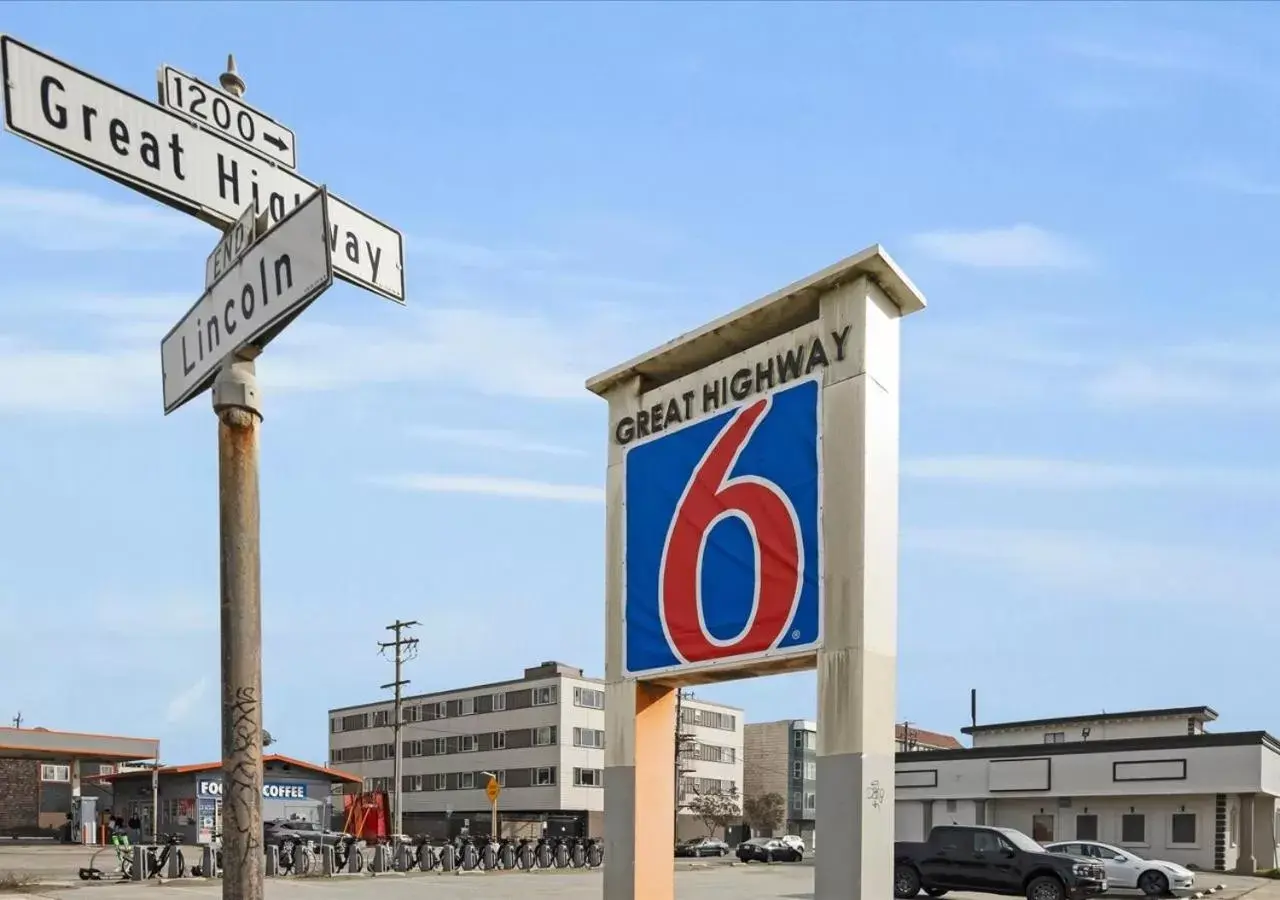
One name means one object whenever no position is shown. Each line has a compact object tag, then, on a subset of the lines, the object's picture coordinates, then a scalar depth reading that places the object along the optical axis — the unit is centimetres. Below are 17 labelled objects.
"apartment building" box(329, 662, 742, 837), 8419
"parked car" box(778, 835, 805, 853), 6143
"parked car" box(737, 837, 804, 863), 6028
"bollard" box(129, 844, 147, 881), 3281
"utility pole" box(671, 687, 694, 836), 7966
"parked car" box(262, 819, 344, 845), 4603
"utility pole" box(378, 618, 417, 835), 6165
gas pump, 5750
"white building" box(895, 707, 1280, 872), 4491
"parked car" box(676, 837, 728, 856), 7156
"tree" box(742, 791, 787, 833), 10138
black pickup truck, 2691
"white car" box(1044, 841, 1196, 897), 3175
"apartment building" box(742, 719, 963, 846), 10356
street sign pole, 512
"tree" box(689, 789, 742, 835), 8994
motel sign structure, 948
